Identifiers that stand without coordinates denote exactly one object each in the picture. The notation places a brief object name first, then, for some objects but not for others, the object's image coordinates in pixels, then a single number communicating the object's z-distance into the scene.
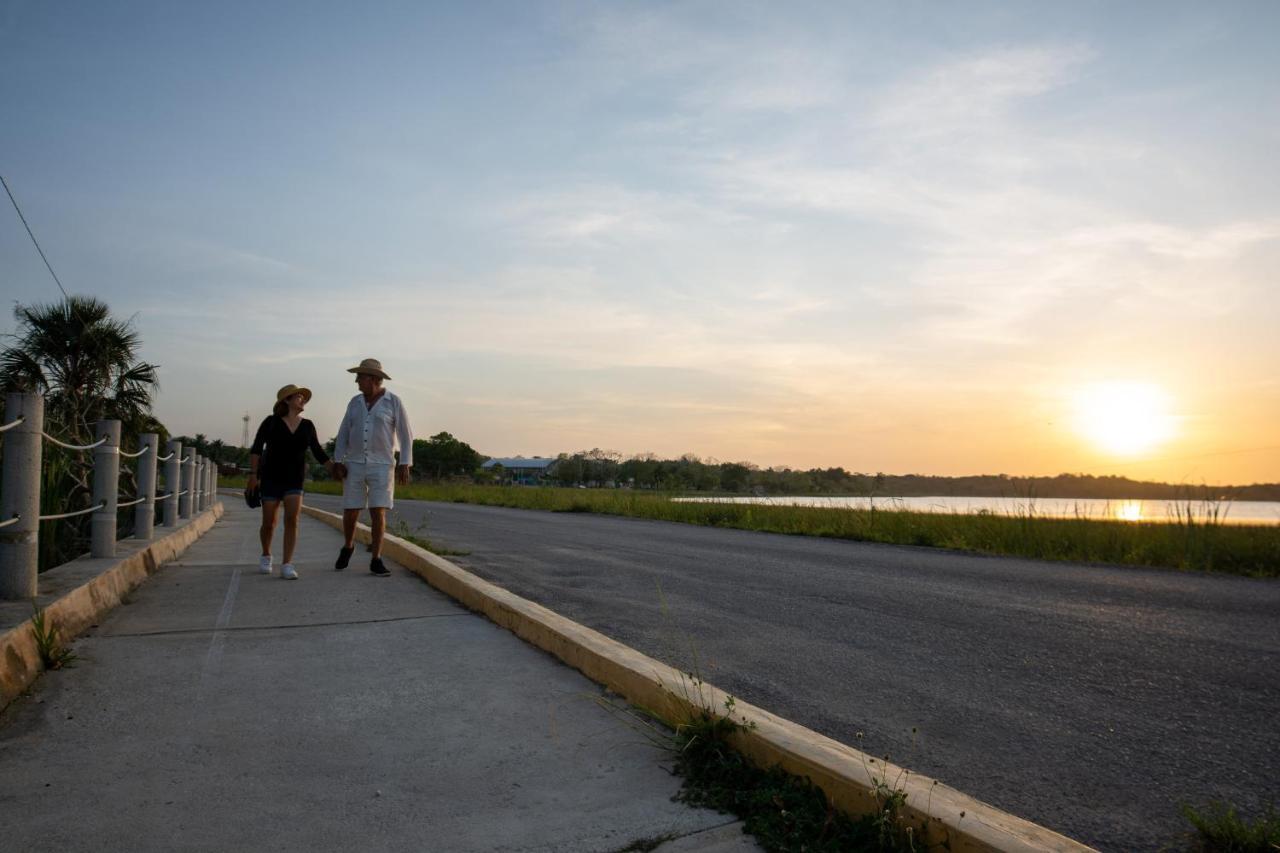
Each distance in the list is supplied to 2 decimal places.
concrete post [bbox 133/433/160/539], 9.21
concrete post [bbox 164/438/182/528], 11.62
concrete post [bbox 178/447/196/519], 13.77
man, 8.42
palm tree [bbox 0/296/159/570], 17.72
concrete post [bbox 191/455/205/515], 15.22
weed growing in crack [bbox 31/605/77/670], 4.61
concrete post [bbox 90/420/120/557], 7.40
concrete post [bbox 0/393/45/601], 5.18
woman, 8.32
